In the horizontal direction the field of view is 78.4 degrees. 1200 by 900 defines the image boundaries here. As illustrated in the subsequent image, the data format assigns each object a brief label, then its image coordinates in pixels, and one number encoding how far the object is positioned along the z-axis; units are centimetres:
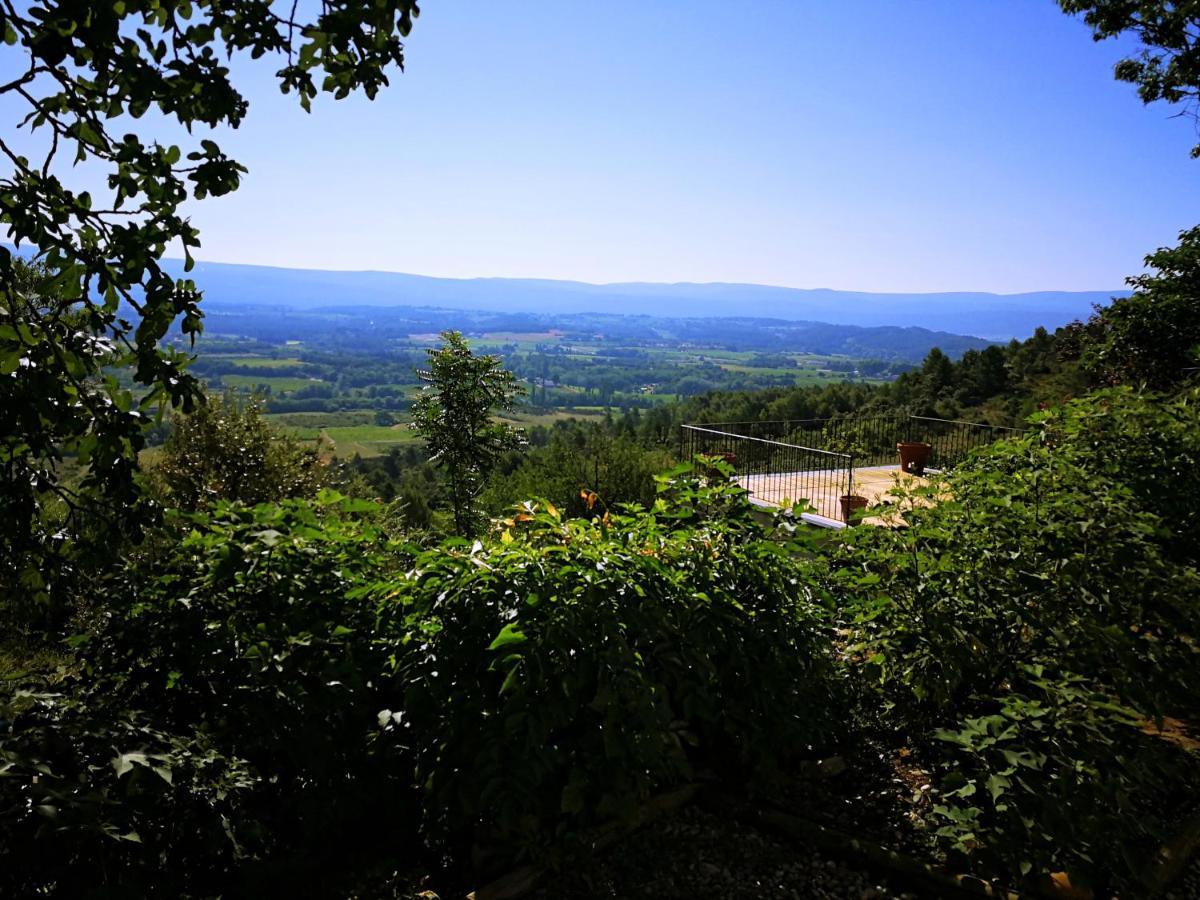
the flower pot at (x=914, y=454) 1155
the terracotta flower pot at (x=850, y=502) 864
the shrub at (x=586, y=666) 208
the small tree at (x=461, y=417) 1134
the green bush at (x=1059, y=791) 213
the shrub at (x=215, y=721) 166
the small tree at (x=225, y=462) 802
